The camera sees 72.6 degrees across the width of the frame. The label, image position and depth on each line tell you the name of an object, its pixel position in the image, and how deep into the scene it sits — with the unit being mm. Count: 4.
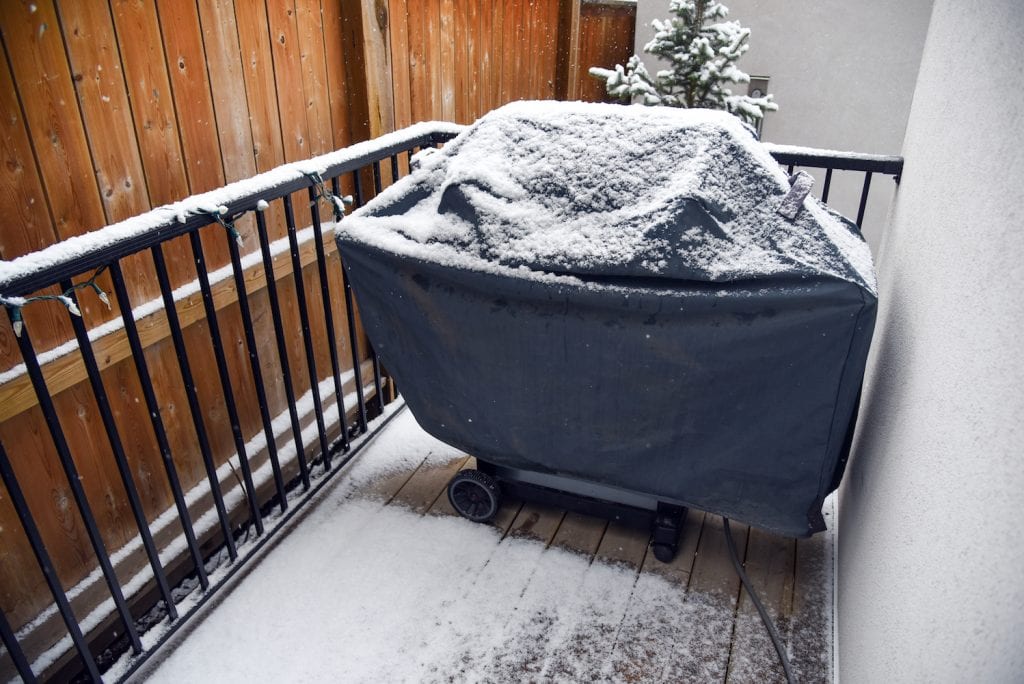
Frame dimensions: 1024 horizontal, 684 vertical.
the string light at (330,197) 1901
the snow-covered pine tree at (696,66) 5285
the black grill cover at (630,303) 1433
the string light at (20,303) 1216
